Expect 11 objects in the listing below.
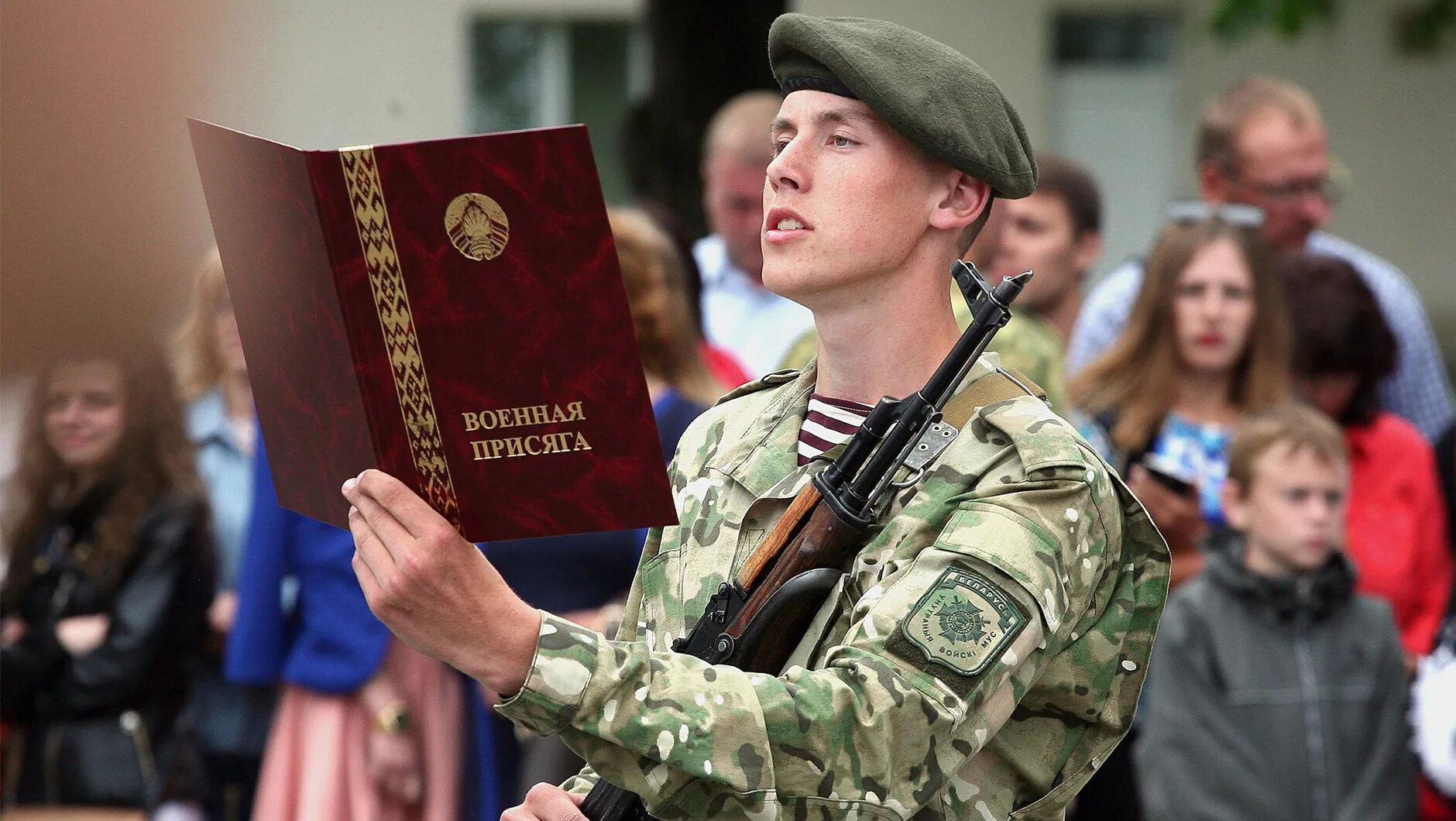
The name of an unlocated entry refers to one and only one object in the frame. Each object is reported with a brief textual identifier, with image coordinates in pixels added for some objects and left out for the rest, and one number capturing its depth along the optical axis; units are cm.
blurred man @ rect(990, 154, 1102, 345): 1260
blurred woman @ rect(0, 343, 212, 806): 987
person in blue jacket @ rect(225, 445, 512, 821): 954
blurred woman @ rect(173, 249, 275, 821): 1028
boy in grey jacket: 964
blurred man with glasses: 1266
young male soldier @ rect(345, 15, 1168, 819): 409
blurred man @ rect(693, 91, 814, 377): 1226
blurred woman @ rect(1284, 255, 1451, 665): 1109
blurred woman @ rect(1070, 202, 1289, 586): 1062
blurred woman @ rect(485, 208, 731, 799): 913
